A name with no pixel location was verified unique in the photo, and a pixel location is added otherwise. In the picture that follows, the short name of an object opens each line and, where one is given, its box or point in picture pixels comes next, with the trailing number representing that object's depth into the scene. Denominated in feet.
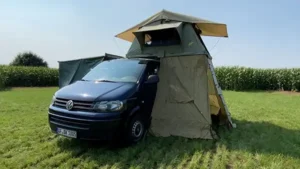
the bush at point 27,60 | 151.02
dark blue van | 14.48
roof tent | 19.40
